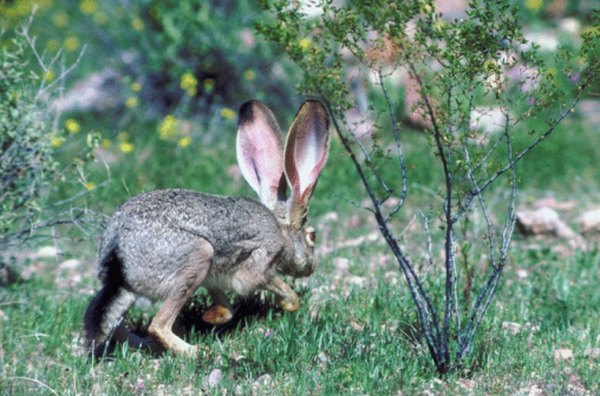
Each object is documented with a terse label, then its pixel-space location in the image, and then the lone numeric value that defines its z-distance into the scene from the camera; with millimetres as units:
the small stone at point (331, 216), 17172
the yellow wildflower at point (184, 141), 18036
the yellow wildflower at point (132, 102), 21172
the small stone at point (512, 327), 11227
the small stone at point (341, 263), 14320
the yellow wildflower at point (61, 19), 30766
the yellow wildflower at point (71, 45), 27137
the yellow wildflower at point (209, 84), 21219
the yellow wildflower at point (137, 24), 22562
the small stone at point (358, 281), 13219
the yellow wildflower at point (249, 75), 22117
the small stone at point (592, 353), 10539
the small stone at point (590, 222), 15781
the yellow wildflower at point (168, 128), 17375
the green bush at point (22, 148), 12336
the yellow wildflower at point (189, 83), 20141
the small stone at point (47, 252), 16078
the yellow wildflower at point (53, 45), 27452
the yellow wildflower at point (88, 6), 28141
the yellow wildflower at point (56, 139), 12891
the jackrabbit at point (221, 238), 10672
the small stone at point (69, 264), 15508
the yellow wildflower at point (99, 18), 27406
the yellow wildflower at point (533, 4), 26516
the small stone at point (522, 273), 13832
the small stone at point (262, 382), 9492
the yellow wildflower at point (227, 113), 19334
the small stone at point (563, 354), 10437
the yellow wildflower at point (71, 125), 14635
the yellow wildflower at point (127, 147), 17677
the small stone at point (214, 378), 9586
